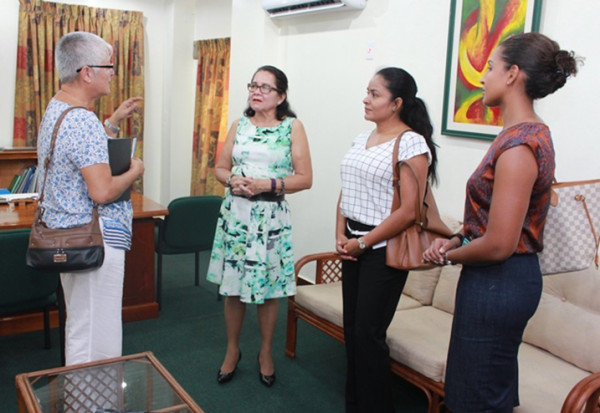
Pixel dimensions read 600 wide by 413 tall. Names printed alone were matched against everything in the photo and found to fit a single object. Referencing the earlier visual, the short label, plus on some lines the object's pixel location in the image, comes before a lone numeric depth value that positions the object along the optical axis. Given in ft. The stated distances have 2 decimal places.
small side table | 5.86
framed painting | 9.21
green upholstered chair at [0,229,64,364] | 8.55
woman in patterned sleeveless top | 4.78
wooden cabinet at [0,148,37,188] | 15.57
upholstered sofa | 6.95
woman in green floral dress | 8.50
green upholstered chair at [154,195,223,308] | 12.46
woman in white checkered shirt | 7.00
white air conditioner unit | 12.40
